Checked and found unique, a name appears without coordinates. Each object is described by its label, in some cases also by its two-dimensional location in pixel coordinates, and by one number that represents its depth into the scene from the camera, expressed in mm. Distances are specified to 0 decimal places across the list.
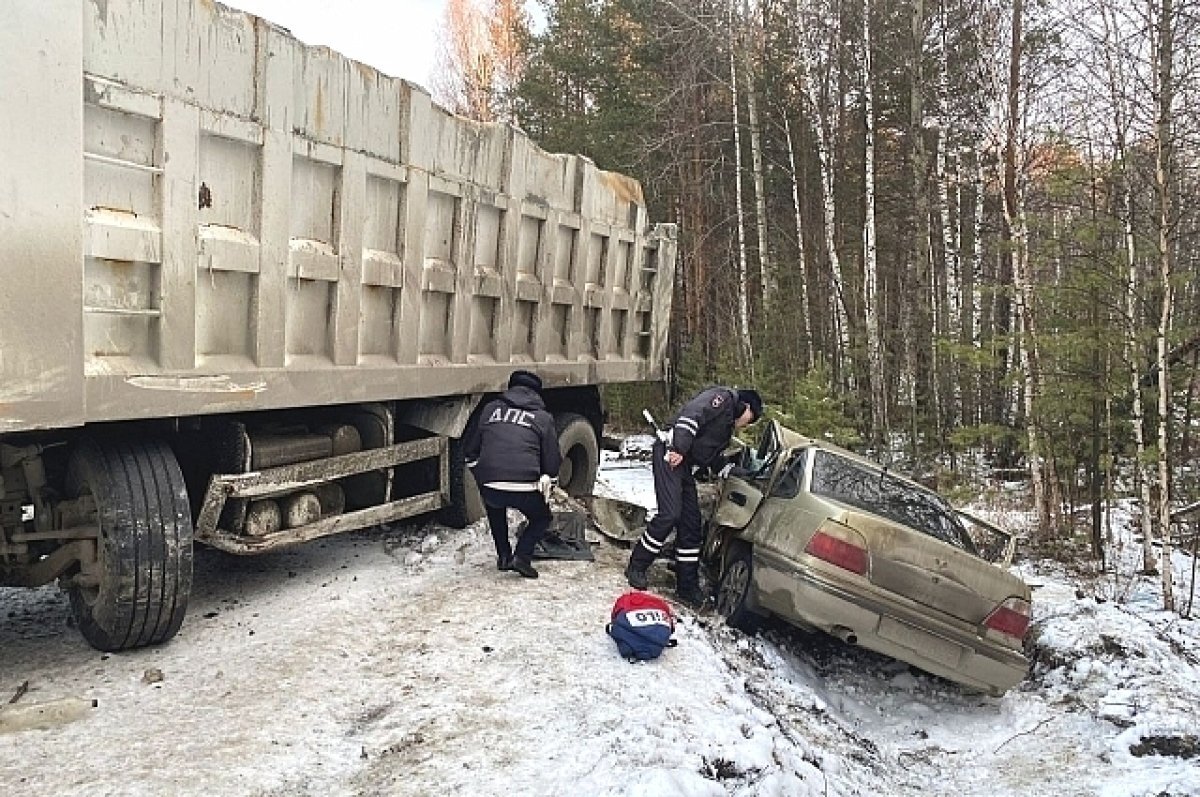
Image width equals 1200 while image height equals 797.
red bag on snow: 4512
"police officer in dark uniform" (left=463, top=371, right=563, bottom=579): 5840
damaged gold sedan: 5004
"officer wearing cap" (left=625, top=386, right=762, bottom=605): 6000
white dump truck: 3707
